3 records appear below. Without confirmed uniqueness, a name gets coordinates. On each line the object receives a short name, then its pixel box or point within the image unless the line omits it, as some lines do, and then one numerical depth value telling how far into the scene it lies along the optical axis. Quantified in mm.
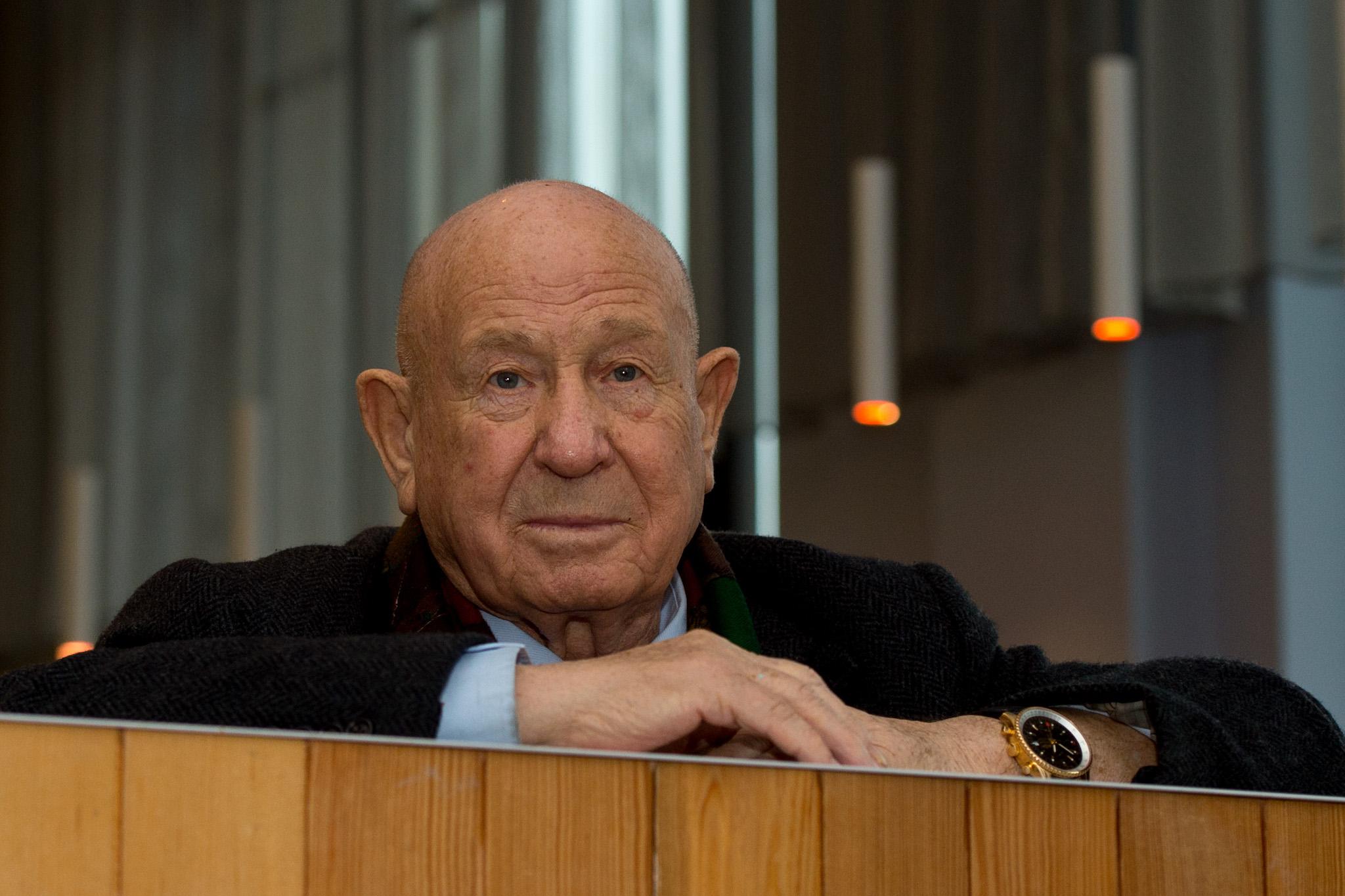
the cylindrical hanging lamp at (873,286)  7535
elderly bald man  2678
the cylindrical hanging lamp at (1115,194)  6539
